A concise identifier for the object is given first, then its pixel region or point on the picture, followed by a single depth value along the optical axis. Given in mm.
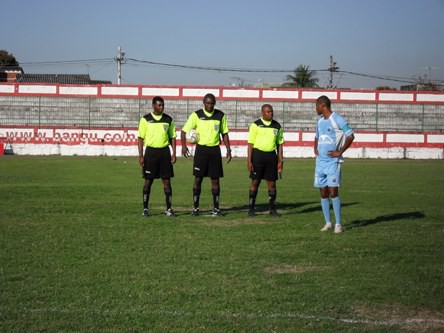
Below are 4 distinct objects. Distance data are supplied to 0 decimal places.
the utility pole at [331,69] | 71938
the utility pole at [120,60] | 62772
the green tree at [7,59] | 82625
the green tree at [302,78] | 79938
